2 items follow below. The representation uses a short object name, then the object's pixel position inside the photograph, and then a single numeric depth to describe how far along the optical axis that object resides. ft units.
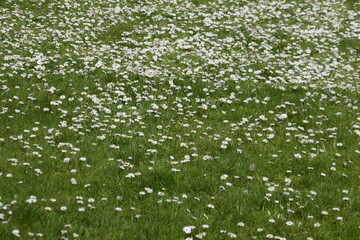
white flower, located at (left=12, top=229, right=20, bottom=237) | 36.80
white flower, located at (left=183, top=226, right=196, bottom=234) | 40.60
